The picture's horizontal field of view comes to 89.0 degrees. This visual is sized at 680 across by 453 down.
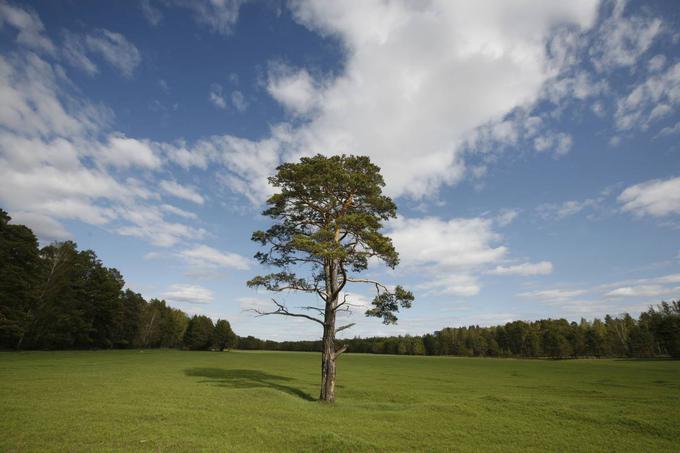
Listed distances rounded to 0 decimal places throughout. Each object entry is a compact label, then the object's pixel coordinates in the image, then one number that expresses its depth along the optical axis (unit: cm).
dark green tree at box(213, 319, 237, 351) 11625
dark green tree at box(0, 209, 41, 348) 4653
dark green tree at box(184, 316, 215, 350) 11269
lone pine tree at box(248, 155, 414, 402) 1919
